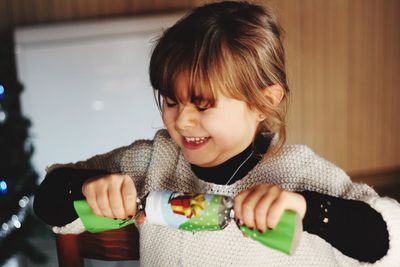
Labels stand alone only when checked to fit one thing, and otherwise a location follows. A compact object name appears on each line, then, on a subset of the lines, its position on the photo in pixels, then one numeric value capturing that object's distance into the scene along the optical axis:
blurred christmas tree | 2.34
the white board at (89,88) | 2.73
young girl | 0.75
